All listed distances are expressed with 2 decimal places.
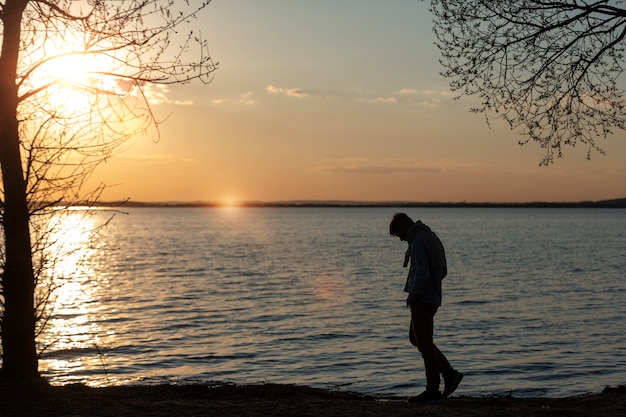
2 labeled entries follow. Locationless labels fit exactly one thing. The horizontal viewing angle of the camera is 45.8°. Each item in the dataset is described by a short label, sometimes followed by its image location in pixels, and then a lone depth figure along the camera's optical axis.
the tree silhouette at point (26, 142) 10.13
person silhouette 9.43
